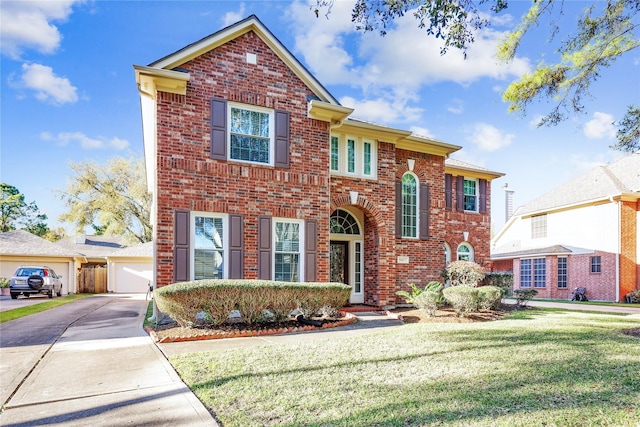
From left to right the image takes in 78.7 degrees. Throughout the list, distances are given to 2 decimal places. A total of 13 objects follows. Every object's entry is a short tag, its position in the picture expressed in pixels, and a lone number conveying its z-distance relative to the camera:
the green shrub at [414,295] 11.31
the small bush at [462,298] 10.67
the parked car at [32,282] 19.84
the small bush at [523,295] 13.27
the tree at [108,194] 30.73
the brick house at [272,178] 9.57
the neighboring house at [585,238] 19.45
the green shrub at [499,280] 14.56
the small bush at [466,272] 12.55
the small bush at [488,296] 11.29
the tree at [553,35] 6.13
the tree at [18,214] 48.50
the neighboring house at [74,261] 24.59
